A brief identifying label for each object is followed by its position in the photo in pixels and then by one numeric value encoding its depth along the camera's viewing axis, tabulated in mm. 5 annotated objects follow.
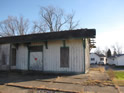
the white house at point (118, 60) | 33719
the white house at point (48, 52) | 8352
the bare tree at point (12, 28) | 30547
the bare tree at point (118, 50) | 71188
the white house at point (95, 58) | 47828
